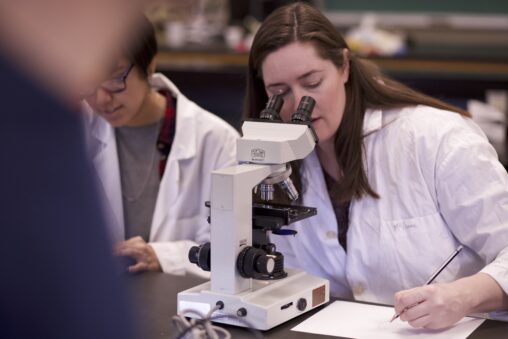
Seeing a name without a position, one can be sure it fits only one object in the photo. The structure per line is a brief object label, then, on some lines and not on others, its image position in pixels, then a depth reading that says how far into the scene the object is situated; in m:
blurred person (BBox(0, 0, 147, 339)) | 0.85
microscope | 2.04
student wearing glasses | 2.95
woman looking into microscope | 2.36
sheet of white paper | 2.06
